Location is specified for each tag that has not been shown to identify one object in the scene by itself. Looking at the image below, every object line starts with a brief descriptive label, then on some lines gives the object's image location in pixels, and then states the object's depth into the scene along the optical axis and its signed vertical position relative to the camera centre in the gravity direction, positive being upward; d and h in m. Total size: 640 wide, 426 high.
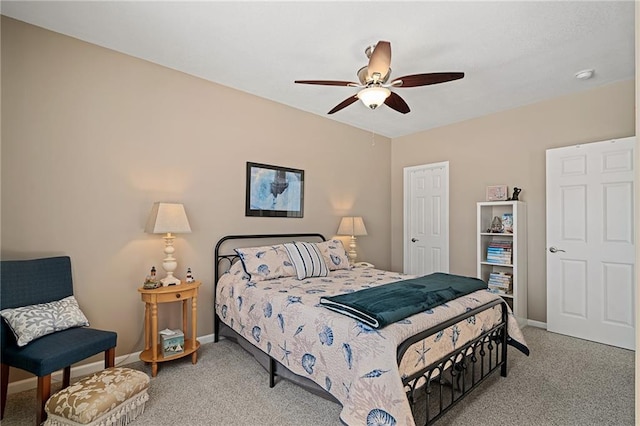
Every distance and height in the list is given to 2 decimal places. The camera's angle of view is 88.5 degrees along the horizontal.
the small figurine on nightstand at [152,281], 2.82 -0.60
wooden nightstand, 2.74 -0.93
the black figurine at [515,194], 4.20 +0.26
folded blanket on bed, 1.92 -0.57
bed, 1.74 -0.82
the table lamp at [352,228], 4.66 -0.21
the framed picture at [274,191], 3.88 +0.28
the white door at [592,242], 3.44 -0.31
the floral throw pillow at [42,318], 2.07 -0.71
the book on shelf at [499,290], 4.14 -0.97
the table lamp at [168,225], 2.87 -0.11
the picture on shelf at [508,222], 4.19 -0.10
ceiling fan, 2.29 +1.01
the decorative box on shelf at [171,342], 2.81 -1.13
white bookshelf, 4.00 -0.42
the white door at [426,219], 5.08 -0.08
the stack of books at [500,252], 4.16 -0.49
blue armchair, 1.96 -0.83
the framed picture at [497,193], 4.34 +0.28
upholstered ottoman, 1.86 -1.11
